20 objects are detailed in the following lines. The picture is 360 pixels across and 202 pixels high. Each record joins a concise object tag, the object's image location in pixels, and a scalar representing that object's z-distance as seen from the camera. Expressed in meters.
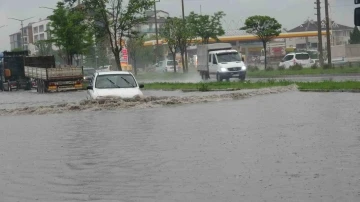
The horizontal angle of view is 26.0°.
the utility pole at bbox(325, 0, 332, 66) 57.47
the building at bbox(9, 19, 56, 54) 162.09
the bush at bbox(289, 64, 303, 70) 62.58
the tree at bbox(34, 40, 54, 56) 109.34
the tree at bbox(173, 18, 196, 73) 71.75
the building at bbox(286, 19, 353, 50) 143.50
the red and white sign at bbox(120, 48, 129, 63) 67.69
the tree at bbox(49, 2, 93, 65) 61.69
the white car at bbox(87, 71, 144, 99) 27.70
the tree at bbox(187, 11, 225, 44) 73.25
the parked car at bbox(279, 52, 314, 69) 68.62
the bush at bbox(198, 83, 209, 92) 38.12
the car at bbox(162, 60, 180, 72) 90.16
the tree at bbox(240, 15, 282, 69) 68.06
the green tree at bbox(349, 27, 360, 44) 103.75
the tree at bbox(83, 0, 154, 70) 51.97
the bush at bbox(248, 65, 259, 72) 70.32
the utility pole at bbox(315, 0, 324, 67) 58.89
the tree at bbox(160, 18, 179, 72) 73.16
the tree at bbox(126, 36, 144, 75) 87.66
